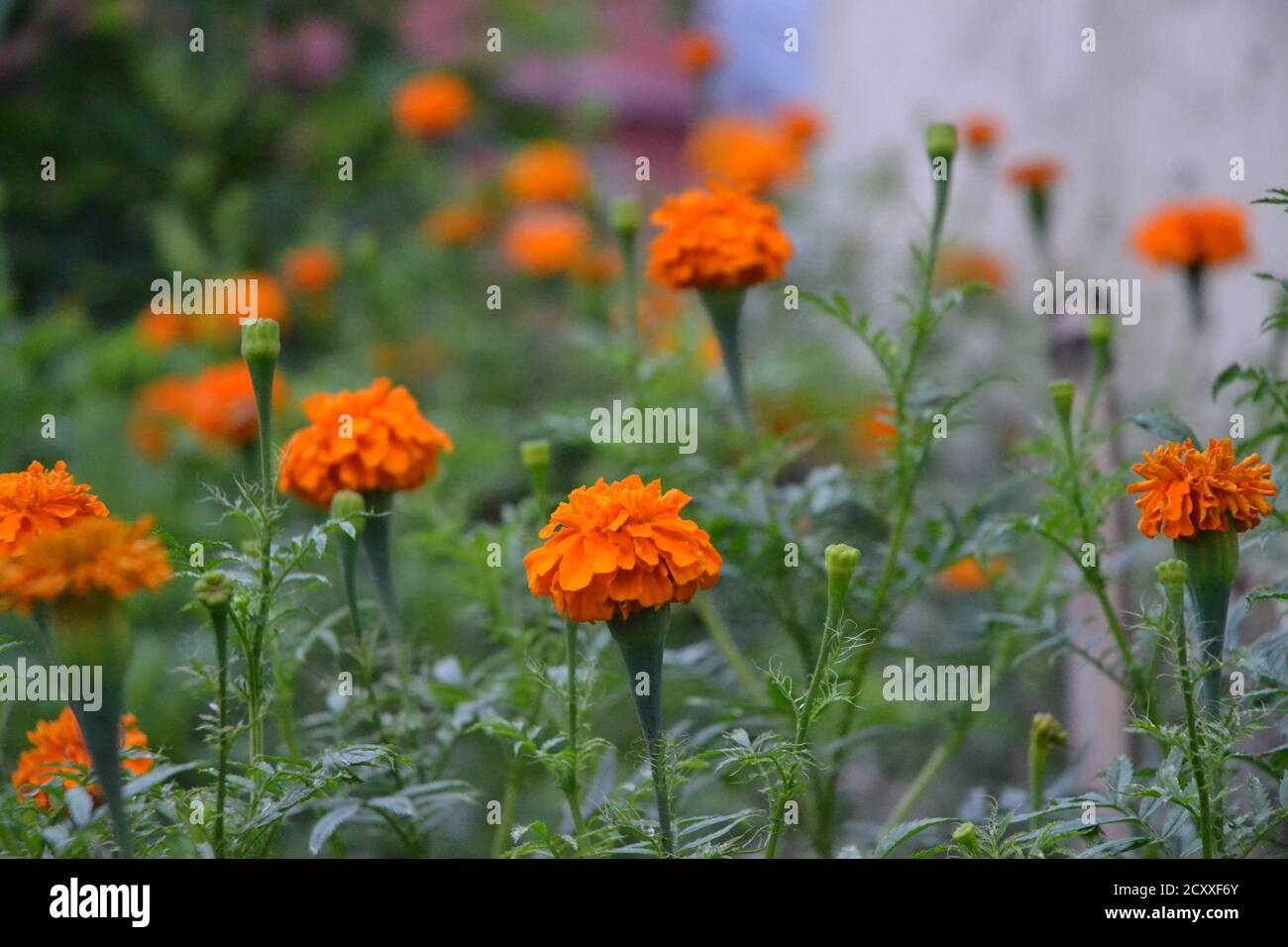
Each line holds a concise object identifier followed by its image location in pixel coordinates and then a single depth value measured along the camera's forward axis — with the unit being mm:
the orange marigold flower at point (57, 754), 1694
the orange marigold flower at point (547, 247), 2870
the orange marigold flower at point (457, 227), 3079
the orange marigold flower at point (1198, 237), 2054
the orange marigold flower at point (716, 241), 1800
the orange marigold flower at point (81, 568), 1599
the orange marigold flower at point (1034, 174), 2333
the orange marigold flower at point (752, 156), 2882
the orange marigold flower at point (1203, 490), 1653
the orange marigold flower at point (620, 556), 1640
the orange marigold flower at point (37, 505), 1633
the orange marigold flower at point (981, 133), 2635
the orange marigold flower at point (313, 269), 2889
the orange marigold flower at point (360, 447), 1726
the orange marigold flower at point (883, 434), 1807
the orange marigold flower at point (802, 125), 2856
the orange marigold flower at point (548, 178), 3079
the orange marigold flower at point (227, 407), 2069
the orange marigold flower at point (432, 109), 3120
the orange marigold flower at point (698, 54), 2935
